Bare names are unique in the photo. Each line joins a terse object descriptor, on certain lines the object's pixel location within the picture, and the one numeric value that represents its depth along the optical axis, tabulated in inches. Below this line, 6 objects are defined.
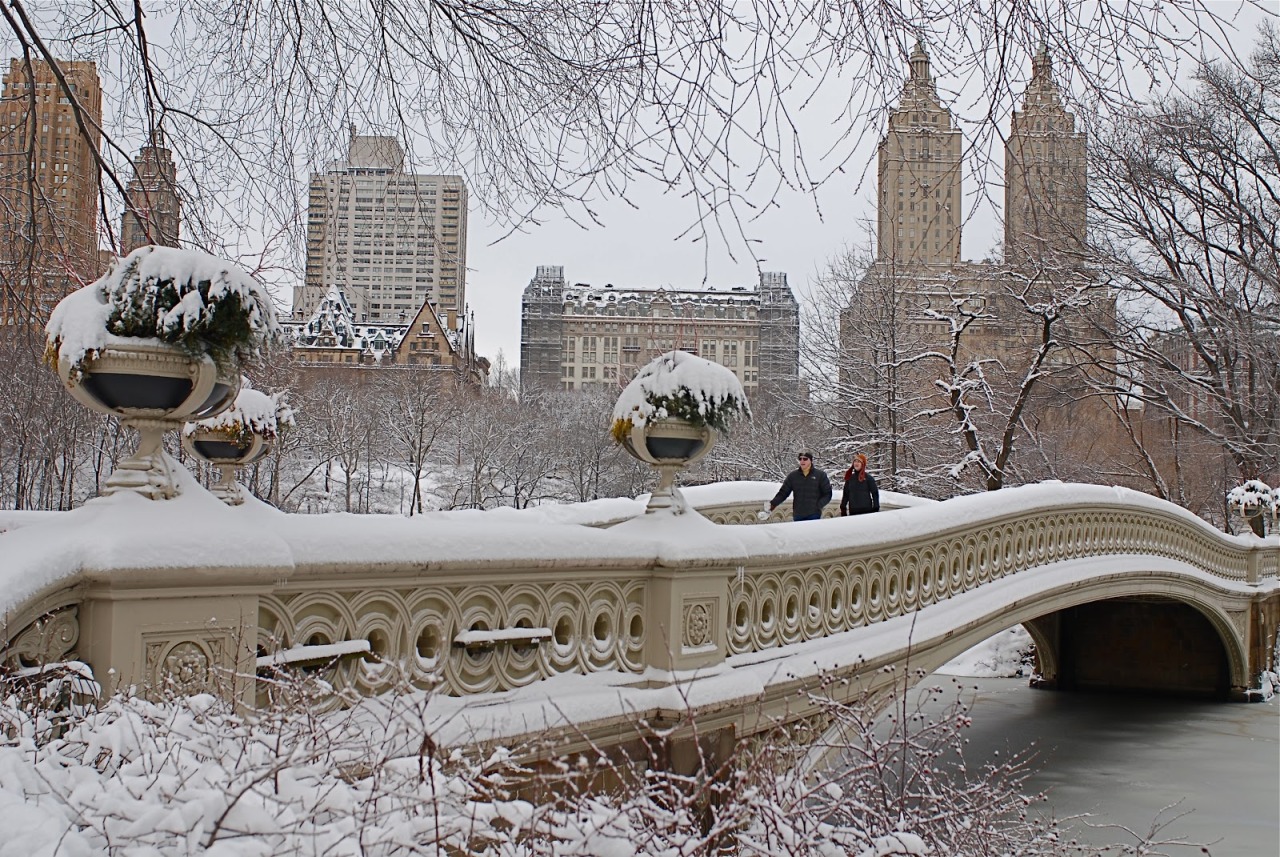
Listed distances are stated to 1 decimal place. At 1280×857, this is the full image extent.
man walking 442.9
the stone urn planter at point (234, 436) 358.6
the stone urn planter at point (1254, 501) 829.2
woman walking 468.1
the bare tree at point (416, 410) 1518.2
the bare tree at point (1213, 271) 909.8
